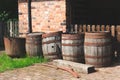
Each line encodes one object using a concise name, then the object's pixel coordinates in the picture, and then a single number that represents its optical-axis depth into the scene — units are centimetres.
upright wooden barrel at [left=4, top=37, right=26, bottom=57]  607
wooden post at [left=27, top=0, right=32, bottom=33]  674
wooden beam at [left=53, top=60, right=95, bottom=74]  471
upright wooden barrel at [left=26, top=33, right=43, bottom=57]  581
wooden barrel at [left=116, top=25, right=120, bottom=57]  556
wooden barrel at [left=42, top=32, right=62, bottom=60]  559
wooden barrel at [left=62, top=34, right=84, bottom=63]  523
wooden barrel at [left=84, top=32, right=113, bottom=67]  503
